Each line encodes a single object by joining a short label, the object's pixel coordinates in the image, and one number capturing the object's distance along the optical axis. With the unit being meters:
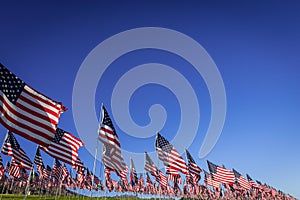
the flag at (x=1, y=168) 42.96
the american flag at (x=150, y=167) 37.66
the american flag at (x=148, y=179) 55.22
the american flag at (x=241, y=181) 53.56
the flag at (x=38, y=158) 36.99
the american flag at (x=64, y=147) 21.06
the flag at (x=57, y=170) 47.33
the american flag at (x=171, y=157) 29.02
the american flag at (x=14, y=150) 27.88
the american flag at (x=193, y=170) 33.34
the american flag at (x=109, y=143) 21.78
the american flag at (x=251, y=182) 65.47
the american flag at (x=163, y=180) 41.53
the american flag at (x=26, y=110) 12.49
